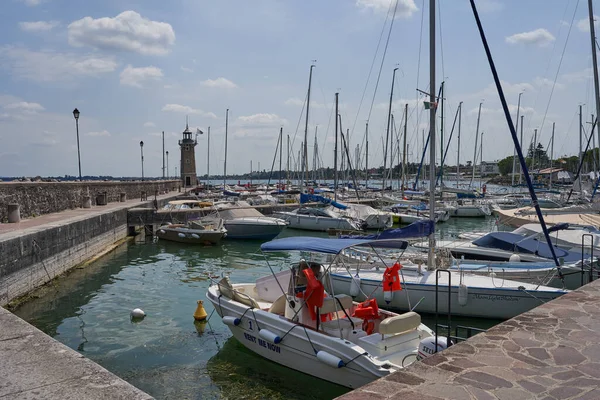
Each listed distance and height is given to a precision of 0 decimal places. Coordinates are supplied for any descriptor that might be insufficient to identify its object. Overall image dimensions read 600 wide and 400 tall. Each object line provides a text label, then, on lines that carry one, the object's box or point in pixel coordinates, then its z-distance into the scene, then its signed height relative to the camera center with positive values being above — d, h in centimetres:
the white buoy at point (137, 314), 1297 -396
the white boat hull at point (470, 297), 1182 -331
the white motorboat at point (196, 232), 2639 -357
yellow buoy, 1268 -387
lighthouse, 8162 +165
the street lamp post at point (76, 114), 3135 +361
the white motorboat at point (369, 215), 3216 -326
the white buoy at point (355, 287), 1297 -326
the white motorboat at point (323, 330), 790 -298
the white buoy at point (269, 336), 915 -327
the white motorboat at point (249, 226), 2791 -338
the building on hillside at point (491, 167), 17112 +10
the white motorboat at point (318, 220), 3159 -356
